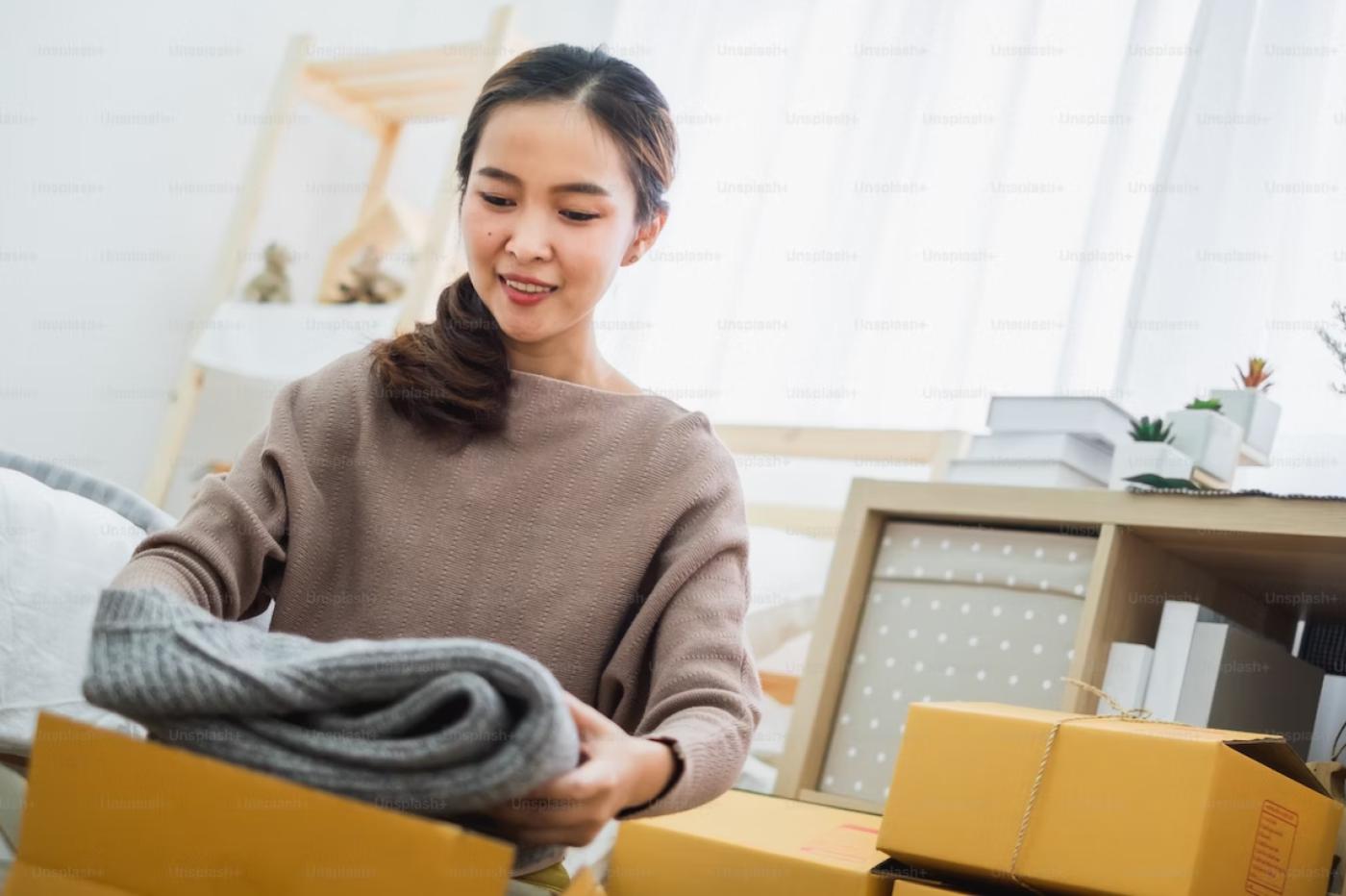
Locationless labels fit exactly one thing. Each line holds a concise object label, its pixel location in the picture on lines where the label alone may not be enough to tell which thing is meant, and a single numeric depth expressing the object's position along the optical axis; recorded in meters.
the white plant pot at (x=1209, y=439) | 1.37
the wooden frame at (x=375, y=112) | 2.50
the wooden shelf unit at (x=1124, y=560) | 1.21
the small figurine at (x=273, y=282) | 2.71
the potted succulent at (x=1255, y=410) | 1.46
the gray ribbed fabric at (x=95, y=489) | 1.15
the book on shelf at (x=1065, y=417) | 1.46
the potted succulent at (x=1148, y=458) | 1.31
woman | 0.89
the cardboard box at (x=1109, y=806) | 0.87
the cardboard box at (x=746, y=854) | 1.01
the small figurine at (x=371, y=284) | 2.65
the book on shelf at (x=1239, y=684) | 1.23
